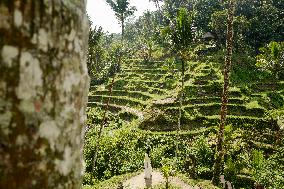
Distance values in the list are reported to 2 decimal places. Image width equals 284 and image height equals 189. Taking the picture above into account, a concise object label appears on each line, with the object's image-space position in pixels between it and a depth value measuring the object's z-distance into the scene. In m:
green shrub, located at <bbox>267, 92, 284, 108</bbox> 14.54
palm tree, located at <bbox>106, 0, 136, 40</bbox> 26.90
